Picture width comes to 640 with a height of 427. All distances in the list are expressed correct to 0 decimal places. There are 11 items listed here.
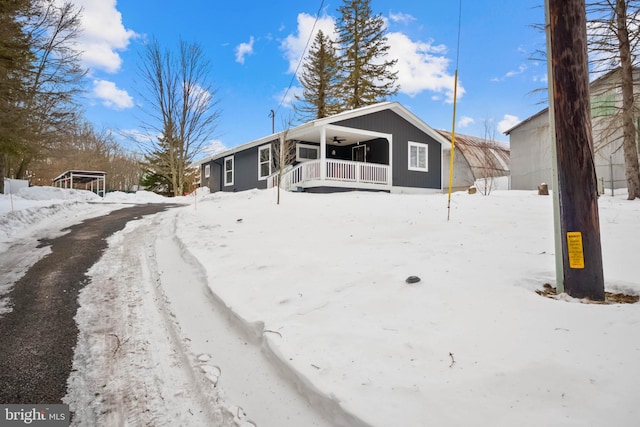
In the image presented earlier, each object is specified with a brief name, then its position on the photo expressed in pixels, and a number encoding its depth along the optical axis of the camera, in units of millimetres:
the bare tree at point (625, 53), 10516
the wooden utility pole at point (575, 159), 2887
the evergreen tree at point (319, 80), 26234
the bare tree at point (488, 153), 17344
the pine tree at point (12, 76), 6922
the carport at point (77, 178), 20625
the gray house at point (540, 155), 15258
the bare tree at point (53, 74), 13105
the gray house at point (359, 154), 13539
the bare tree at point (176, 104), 23844
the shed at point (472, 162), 22297
